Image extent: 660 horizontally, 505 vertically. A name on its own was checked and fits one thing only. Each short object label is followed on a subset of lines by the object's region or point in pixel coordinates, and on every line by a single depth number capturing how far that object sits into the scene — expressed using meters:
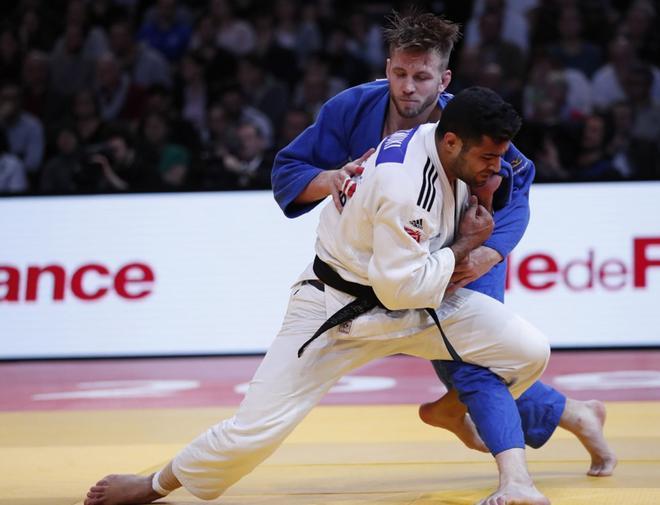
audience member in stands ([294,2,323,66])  21.20
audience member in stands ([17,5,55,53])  21.73
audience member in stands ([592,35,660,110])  18.94
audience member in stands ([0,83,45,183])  19.37
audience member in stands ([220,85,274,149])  18.78
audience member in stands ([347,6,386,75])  20.36
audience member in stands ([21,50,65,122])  20.53
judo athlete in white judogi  6.54
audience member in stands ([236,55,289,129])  19.80
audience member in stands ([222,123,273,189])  15.97
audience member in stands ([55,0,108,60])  21.31
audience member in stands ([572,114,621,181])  16.62
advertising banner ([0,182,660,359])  14.37
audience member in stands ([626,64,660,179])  18.05
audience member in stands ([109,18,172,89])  20.84
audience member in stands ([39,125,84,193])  17.42
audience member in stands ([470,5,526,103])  19.53
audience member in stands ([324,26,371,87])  20.00
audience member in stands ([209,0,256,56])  21.12
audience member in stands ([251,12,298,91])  20.56
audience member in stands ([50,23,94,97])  20.75
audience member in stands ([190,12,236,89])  20.31
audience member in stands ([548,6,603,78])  19.59
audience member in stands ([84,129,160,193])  16.52
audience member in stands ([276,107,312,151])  18.16
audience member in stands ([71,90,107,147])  18.48
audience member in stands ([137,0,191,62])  21.37
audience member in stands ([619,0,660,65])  19.53
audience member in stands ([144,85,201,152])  18.92
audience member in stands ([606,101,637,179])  17.05
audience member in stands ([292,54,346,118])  19.19
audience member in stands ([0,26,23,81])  21.09
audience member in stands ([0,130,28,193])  17.91
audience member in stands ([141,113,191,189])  17.36
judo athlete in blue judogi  7.15
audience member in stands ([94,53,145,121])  20.08
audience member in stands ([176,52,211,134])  20.25
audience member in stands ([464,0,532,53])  19.87
